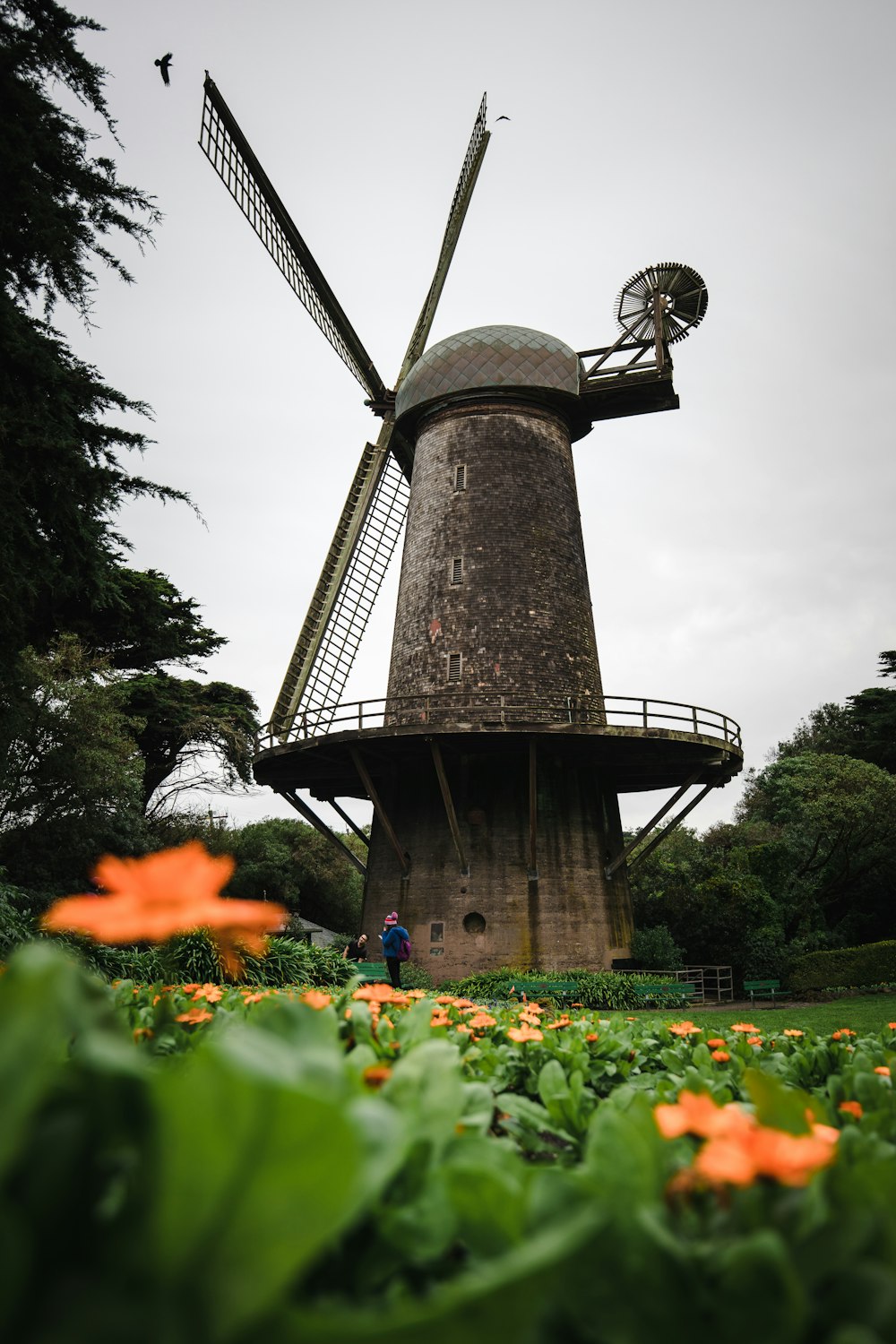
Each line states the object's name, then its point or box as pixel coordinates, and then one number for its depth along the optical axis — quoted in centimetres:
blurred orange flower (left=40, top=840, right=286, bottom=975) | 119
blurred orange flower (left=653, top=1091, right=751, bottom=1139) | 117
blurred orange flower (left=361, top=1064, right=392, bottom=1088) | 159
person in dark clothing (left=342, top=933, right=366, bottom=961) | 1781
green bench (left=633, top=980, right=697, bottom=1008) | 1681
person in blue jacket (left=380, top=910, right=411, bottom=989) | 1368
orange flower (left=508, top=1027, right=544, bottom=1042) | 265
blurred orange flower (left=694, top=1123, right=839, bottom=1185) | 99
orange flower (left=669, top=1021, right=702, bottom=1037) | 370
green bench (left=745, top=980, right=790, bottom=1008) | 1905
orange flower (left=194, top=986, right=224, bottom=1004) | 379
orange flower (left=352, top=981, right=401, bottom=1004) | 329
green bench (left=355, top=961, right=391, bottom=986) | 1631
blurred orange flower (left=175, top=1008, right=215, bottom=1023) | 282
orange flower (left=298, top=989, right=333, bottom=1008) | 250
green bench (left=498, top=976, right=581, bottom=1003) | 1568
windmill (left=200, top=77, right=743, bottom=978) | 1788
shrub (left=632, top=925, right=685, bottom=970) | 2055
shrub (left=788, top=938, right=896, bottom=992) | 2100
